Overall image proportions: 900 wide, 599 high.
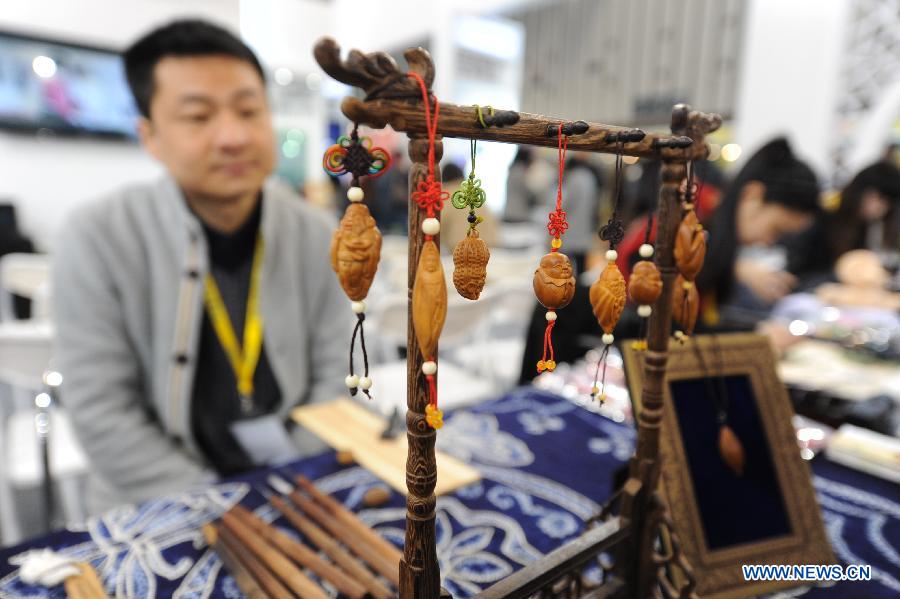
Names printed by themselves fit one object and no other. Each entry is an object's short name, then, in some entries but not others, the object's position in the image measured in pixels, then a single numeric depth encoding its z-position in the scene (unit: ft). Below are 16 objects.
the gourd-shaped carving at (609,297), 1.67
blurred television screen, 12.61
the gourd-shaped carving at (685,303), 2.07
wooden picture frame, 2.25
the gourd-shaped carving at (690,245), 1.97
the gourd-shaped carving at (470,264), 1.41
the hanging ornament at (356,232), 1.30
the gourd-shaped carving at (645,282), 1.87
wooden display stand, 1.27
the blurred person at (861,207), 10.13
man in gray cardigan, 3.74
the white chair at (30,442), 4.49
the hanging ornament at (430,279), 1.30
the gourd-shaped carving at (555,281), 1.54
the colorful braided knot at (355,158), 1.30
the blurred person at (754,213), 5.28
